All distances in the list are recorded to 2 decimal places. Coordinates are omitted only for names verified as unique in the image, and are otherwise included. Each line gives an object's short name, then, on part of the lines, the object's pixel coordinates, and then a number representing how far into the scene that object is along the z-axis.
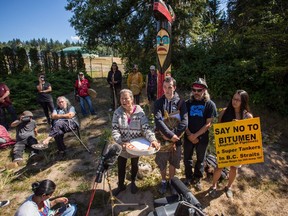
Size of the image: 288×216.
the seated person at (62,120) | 4.75
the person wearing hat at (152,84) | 7.04
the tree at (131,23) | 10.08
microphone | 2.36
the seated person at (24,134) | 5.18
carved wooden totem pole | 5.39
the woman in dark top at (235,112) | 3.26
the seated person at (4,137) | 5.68
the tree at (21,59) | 14.36
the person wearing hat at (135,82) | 7.19
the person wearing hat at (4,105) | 6.74
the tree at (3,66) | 13.68
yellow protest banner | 3.28
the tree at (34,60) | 14.74
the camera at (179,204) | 1.48
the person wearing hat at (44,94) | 6.47
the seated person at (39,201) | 2.53
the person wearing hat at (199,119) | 3.34
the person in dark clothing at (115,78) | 7.43
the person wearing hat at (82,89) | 7.17
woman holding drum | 3.12
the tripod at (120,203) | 3.41
